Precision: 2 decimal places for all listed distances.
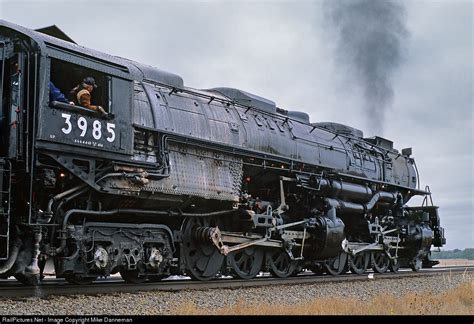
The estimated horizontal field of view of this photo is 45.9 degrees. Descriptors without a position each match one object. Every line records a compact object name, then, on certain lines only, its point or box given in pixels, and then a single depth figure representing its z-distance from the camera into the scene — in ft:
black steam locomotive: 28.07
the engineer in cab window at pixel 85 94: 30.09
